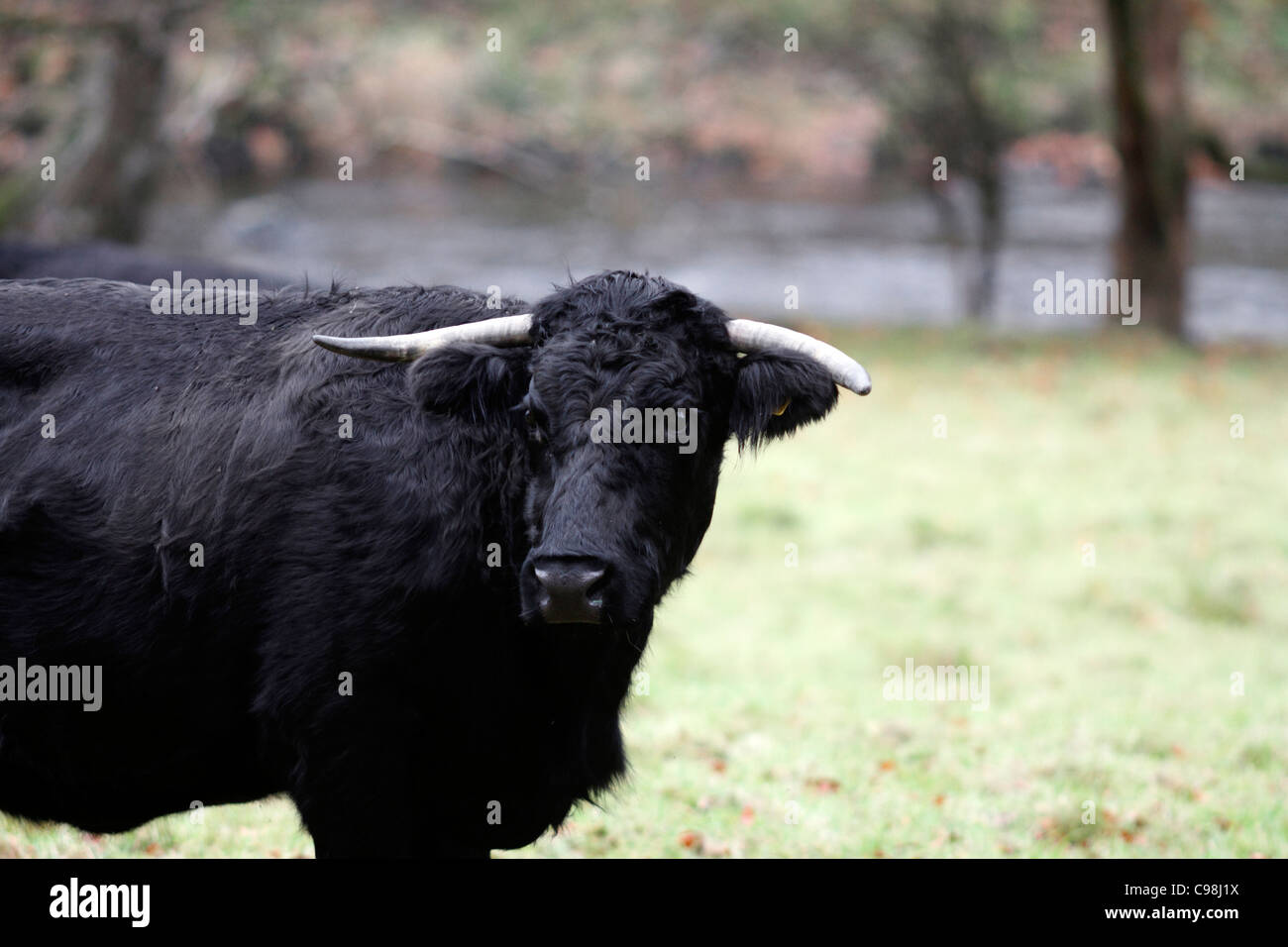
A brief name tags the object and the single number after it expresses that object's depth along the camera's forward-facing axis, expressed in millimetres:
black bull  4012
